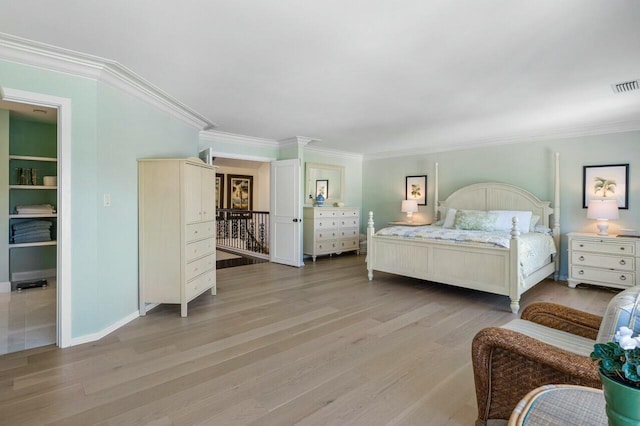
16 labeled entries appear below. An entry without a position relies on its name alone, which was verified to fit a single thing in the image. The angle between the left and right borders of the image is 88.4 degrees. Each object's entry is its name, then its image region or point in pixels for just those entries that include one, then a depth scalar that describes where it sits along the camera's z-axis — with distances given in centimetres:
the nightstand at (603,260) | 420
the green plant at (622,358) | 74
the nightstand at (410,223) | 668
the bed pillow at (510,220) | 488
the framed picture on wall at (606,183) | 457
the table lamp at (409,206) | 666
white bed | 369
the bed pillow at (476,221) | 497
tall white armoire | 343
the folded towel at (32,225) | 450
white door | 589
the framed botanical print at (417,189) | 680
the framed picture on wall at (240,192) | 1025
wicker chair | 140
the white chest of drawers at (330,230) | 653
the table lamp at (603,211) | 432
